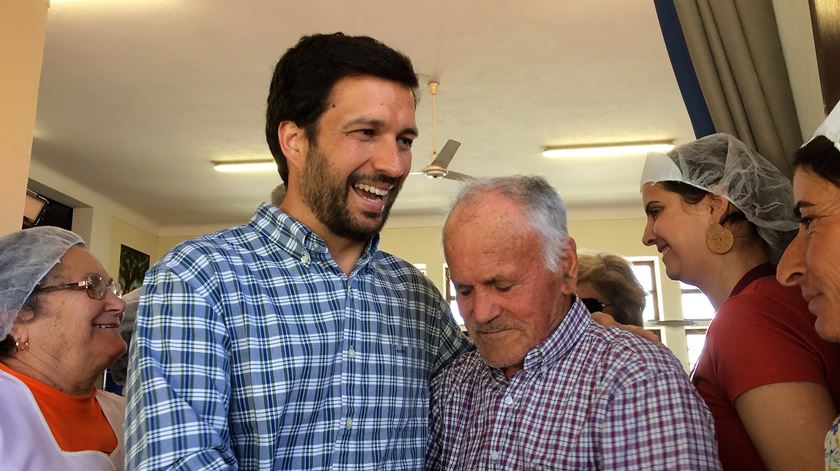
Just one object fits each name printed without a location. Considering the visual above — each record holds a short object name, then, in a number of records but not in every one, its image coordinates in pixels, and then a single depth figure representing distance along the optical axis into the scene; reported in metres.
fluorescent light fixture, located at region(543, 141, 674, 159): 8.28
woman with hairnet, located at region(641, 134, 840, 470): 1.46
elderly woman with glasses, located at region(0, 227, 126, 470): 2.15
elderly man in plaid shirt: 1.37
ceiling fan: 6.38
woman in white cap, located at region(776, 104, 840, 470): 1.18
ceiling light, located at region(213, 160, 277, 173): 8.73
